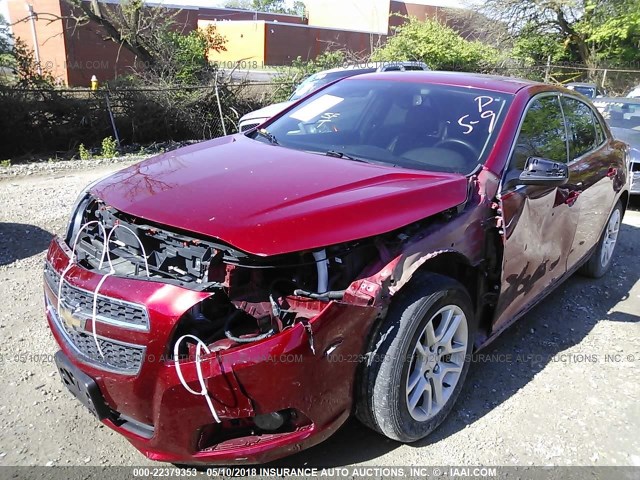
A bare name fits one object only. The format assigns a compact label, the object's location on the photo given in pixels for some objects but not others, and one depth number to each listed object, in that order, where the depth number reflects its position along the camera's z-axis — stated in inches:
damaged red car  89.2
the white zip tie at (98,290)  94.6
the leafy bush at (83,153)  410.4
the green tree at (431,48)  712.4
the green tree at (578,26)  967.0
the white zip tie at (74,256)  103.1
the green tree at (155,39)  540.4
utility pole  986.7
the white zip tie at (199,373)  86.5
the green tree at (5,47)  443.8
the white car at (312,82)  398.0
